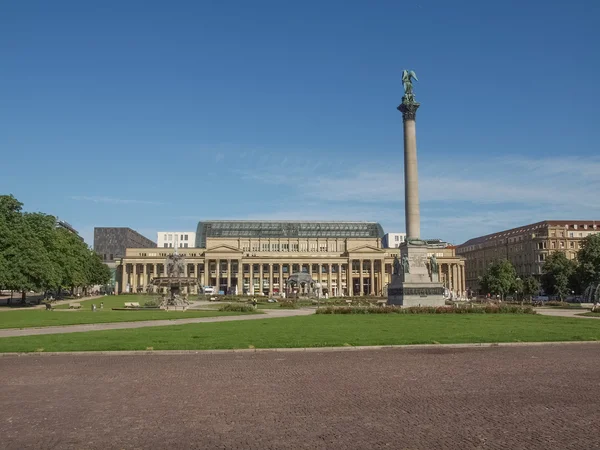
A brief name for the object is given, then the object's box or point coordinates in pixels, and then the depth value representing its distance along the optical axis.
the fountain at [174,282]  73.94
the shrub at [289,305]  81.31
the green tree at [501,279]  115.62
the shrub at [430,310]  55.93
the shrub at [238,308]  66.25
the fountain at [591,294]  85.35
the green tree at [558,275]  118.06
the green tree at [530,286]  119.14
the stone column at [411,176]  64.19
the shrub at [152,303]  74.30
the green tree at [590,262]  104.44
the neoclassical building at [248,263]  194.38
